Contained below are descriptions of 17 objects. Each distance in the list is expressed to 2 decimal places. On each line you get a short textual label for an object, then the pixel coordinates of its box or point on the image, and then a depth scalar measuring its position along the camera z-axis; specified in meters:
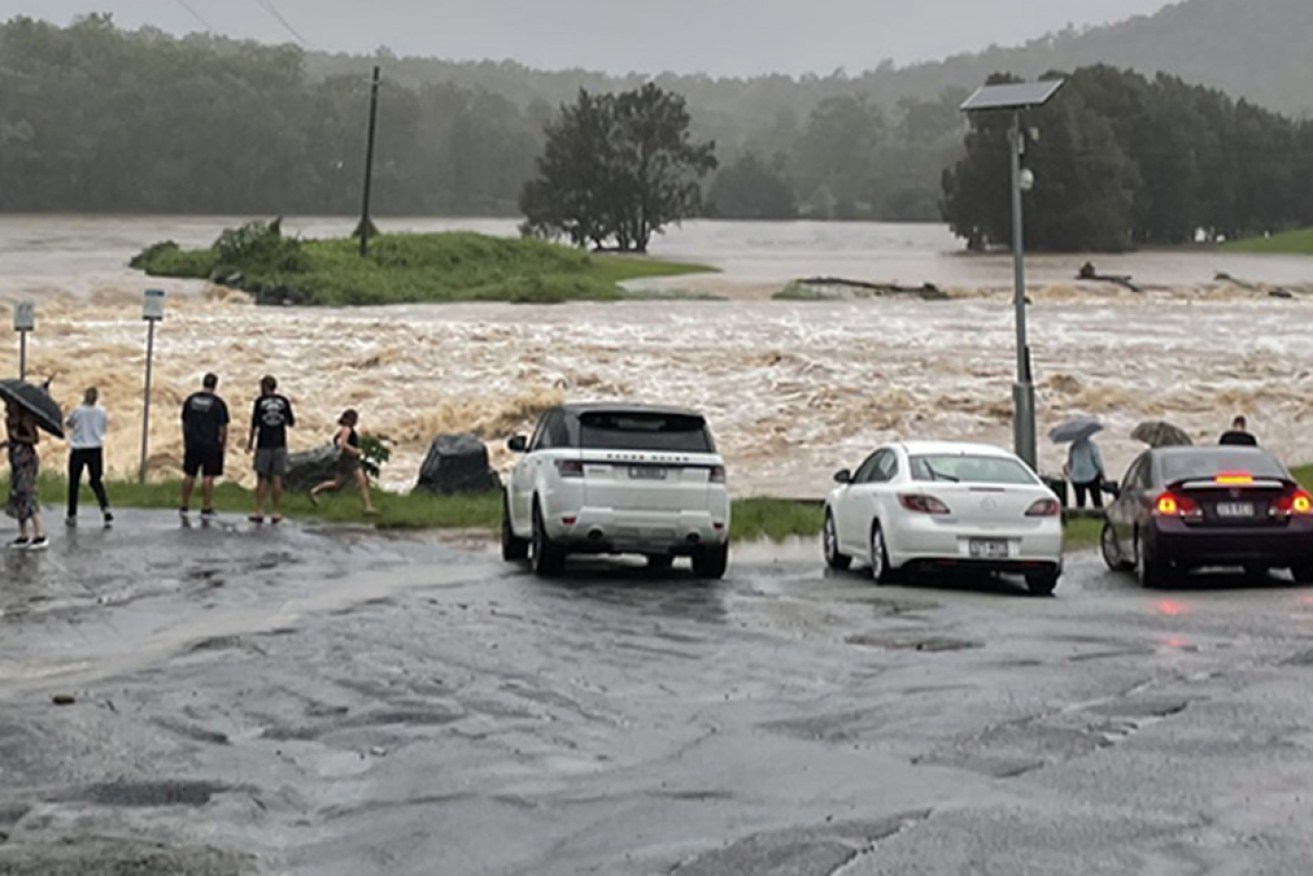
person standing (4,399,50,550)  21.59
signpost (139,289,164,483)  31.38
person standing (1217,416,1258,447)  28.06
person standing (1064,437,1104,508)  29.38
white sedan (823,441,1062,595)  19.20
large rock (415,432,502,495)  31.75
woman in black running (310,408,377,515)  27.77
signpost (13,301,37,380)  31.36
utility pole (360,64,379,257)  80.94
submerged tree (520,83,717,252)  138.75
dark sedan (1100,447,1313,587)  19.23
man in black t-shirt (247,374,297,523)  25.55
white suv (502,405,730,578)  19.48
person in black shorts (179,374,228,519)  25.66
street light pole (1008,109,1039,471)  32.28
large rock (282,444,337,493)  30.80
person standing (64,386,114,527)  25.36
